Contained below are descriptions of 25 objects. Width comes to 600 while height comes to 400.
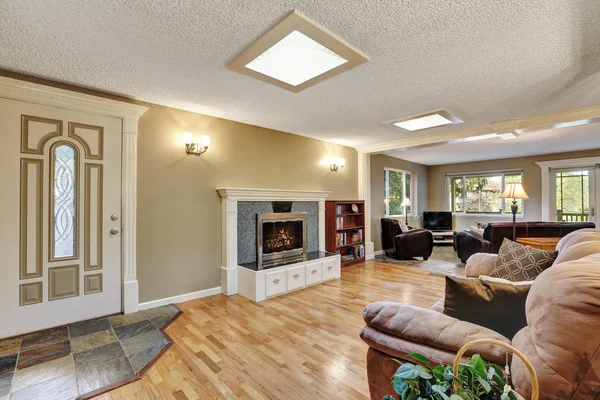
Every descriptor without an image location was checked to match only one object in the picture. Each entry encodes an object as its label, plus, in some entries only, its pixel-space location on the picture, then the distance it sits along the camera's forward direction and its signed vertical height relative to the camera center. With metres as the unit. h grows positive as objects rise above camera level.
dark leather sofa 4.18 -0.49
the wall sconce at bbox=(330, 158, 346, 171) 5.27 +0.71
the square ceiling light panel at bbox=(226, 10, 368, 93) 1.87 +1.12
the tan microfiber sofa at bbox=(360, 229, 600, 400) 0.79 -0.49
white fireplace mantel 3.65 -0.40
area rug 4.92 -1.18
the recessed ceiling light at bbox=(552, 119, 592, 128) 3.48 +0.98
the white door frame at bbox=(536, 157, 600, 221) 6.28 +0.71
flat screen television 8.11 -0.53
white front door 2.48 -0.13
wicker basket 0.70 -0.42
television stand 7.79 -0.98
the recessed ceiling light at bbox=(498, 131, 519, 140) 4.18 +1.02
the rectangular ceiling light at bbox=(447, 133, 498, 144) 4.22 +0.99
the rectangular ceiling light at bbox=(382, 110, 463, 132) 3.61 +1.10
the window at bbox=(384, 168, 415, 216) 7.23 +0.32
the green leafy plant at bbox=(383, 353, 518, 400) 0.63 -0.43
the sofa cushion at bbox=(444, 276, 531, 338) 1.27 -0.47
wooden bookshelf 5.07 -0.53
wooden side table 4.07 -0.60
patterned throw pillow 2.08 -0.46
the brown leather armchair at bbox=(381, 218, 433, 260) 5.70 -0.85
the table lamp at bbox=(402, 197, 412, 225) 7.26 -0.06
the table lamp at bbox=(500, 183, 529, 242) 4.29 +0.12
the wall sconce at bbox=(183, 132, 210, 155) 3.36 +0.70
